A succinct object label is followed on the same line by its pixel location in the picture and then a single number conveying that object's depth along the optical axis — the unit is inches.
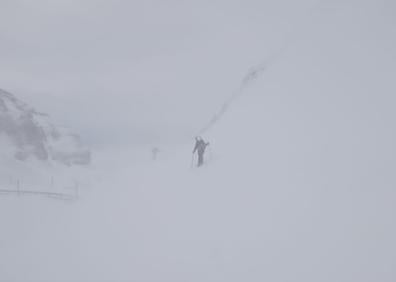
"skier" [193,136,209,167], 850.1
